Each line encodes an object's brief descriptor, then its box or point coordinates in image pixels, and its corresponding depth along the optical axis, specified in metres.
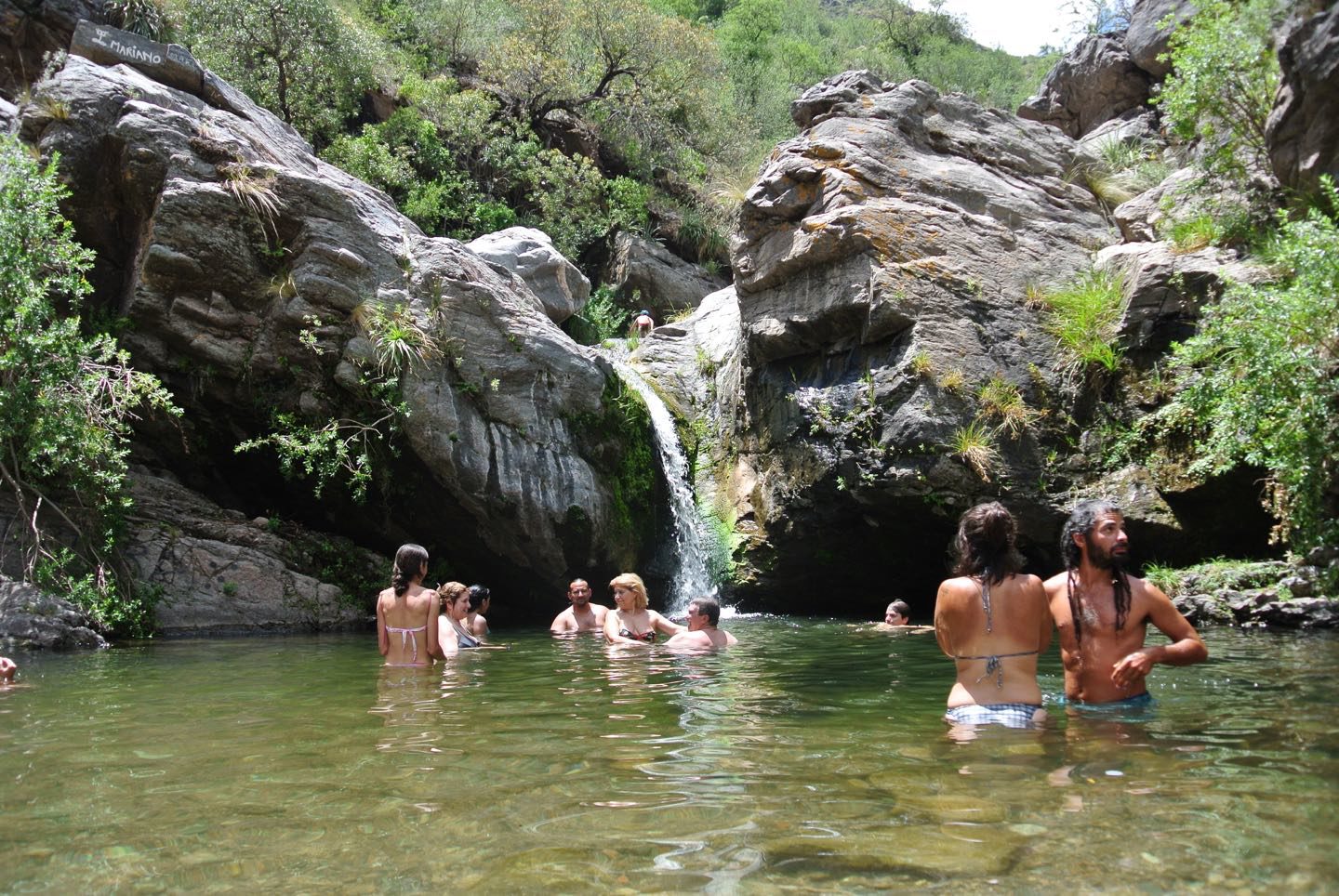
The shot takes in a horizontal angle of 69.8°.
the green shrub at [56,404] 10.67
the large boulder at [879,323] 13.45
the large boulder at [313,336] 12.88
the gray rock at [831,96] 16.41
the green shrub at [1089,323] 13.29
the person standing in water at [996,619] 4.78
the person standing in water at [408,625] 8.00
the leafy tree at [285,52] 22.64
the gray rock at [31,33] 18.34
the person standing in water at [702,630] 9.24
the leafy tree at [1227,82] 12.84
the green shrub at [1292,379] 9.76
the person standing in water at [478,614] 10.77
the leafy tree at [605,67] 27.48
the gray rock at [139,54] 13.91
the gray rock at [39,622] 9.91
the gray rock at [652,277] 25.75
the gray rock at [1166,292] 12.59
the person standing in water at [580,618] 11.46
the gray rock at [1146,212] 14.98
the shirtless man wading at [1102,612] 4.93
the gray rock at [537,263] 20.05
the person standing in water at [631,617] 10.07
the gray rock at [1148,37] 22.64
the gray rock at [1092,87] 23.94
